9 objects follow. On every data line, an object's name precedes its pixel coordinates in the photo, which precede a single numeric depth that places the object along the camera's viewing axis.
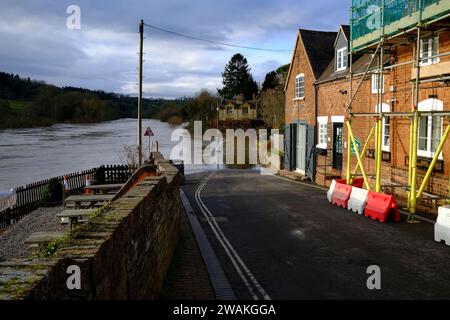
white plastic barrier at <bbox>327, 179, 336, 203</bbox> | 15.55
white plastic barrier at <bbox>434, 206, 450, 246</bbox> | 9.64
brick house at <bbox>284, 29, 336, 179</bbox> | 24.62
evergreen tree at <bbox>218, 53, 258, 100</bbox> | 104.12
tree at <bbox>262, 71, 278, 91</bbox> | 81.50
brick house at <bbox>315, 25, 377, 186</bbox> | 19.25
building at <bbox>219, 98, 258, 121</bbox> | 86.12
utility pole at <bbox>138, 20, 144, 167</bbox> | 24.36
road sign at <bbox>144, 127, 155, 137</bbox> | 24.02
